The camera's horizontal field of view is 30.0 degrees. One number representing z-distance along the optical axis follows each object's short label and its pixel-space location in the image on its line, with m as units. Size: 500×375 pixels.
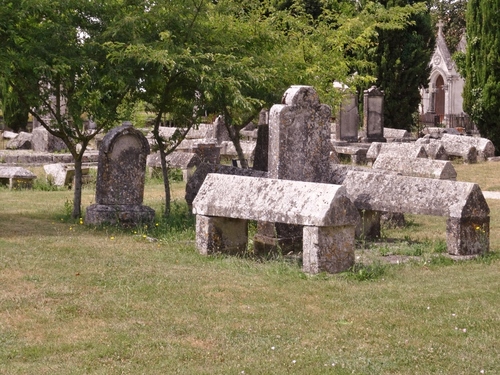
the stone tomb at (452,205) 10.80
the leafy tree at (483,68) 29.61
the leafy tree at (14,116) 35.50
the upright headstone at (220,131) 29.52
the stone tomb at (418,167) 17.50
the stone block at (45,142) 30.48
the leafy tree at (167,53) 13.61
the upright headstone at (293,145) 11.74
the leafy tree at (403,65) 34.91
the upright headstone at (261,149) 15.09
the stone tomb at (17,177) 20.83
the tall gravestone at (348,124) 30.28
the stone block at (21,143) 31.78
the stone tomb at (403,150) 23.19
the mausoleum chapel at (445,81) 56.91
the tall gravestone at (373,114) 31.03
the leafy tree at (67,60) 13.56
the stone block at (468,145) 27.61
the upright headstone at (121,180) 13.89
